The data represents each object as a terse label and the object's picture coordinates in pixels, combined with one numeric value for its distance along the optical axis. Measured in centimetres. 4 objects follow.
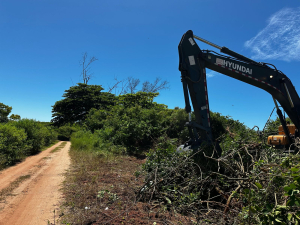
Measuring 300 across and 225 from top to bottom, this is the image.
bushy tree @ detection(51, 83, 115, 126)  3516
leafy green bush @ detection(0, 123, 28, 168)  951
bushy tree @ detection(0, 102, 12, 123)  2610
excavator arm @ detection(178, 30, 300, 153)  634
